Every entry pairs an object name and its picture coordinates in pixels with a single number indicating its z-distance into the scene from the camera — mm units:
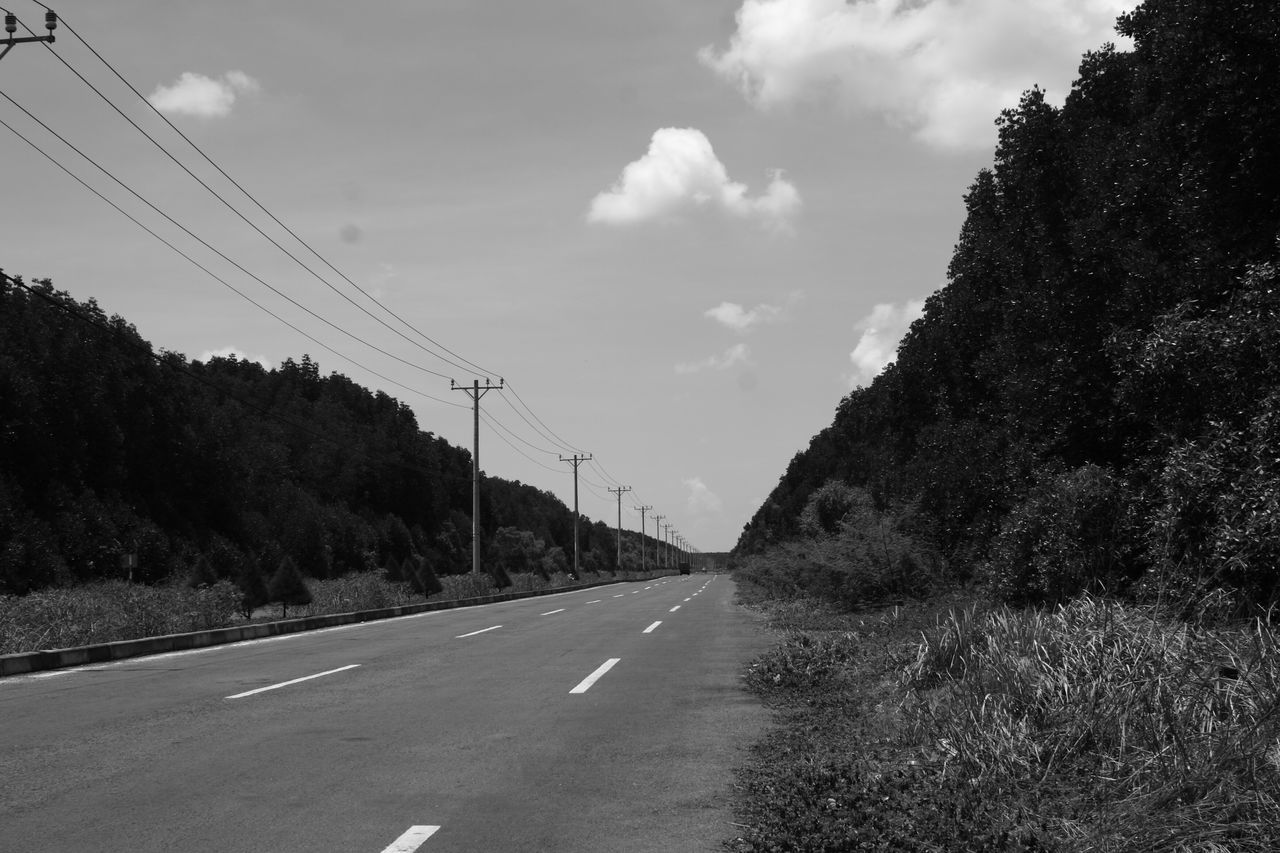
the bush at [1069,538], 13508
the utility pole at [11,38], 14617
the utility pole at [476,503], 45091
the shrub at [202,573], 30428
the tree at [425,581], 45038
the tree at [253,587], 32125
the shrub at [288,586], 33125
